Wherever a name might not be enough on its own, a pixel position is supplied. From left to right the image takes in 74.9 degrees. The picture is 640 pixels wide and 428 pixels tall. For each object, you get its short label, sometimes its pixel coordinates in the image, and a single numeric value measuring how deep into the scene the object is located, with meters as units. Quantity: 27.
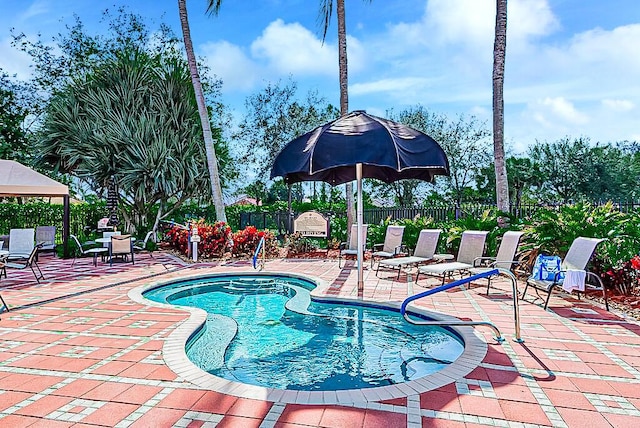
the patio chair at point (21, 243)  9.51
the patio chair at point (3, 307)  5.52
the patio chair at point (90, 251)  10.38
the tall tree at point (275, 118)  22.19
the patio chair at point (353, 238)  10.15
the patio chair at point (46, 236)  12.16
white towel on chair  5.38
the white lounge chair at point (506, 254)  6.85
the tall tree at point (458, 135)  23.95
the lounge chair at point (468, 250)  7.35
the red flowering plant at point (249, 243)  11.91
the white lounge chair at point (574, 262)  5.56
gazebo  10.02
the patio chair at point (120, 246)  10.51
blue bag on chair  5.79
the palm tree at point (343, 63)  12.06
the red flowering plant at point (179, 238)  12.53
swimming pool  3.90
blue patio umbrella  5.54
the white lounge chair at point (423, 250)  8.16
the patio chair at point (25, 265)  7.52
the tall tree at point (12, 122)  18.92
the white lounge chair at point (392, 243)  9.25
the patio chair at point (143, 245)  12.80
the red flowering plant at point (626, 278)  6.07
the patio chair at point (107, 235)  11.38
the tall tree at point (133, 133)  14.52
